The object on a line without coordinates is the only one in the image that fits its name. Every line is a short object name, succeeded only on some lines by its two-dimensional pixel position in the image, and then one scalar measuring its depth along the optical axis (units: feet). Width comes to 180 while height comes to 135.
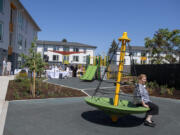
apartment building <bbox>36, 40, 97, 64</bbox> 209.46
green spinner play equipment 14.87
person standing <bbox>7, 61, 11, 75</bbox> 66.32
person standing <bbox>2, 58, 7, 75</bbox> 63.15
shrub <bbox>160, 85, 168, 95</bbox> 36.38
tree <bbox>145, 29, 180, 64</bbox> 79.30
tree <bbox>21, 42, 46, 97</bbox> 28.22
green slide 58.06
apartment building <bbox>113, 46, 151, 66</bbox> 224.82
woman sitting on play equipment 17.06
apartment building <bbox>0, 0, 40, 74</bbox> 67.75
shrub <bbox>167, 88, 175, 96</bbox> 36.06
